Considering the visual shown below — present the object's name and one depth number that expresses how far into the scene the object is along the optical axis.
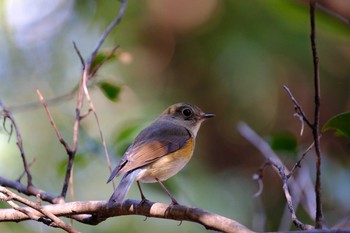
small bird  6.42
